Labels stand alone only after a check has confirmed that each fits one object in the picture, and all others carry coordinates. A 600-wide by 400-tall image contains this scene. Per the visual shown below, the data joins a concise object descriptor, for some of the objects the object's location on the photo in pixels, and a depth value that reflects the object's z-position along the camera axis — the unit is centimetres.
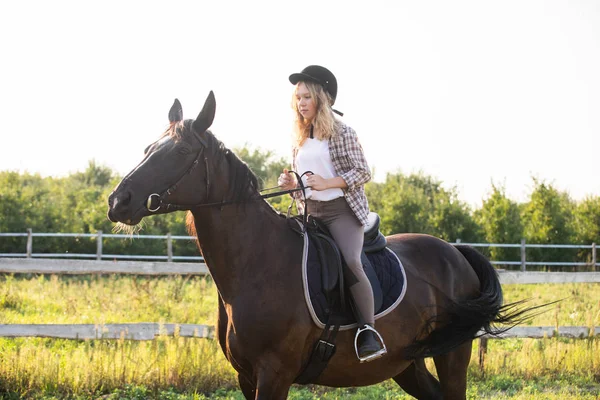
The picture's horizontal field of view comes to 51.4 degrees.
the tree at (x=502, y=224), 2408
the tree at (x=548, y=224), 2442
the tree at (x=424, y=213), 2373
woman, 417
